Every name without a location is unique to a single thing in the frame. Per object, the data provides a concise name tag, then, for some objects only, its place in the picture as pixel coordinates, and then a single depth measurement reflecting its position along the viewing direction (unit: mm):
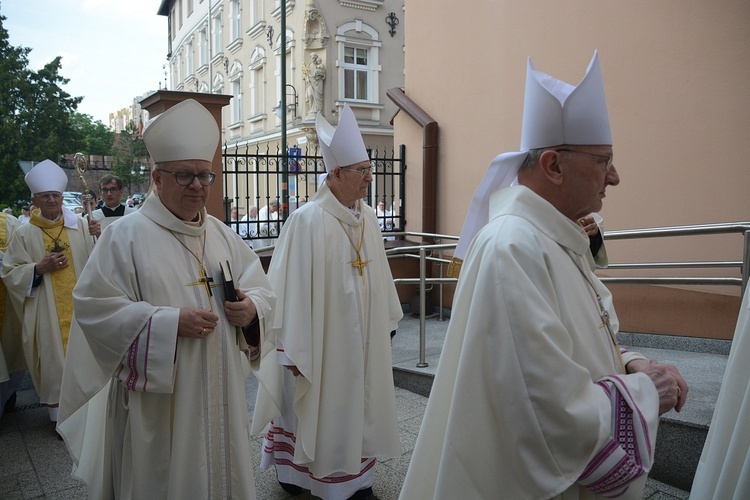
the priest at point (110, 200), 6254
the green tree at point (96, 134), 47031
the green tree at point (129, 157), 29125
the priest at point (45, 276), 5238
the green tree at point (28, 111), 21047
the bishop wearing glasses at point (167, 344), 2648
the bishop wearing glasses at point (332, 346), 3781
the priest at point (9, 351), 5535
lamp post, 13995
